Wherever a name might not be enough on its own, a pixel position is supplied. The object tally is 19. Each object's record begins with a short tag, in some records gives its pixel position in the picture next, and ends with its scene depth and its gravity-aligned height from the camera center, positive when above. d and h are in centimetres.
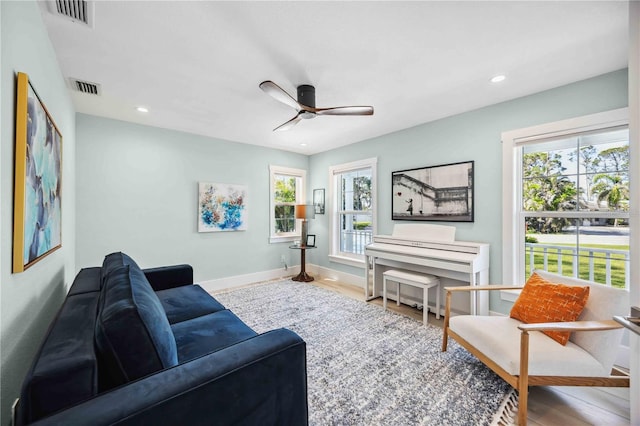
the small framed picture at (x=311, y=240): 499 -54
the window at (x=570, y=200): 223 +14
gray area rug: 163 -125
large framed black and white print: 308 +27
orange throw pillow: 172 -63
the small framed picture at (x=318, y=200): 501 +25
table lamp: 483 -2
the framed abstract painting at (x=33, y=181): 114 +16
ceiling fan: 235 +98
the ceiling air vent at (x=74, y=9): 148 +120
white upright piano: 271 -50
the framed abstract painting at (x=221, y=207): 400 +9
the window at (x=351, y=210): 437 +6
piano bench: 284 -79
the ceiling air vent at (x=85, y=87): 235 +118
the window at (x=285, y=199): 484 +27
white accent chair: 153 -86
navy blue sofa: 79 -59
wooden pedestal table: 468 -110
